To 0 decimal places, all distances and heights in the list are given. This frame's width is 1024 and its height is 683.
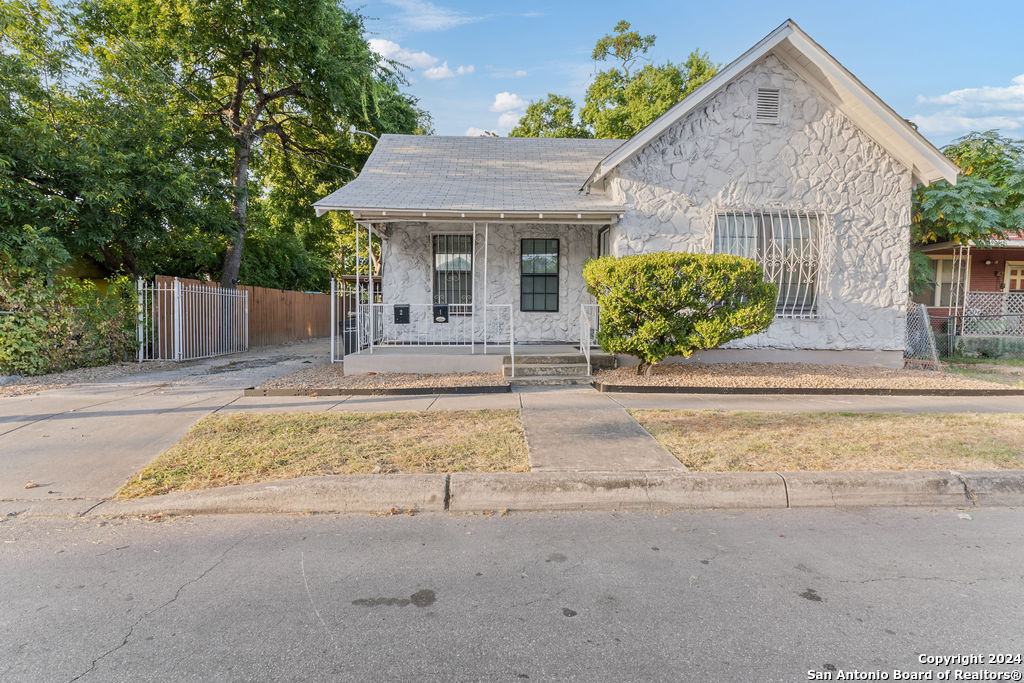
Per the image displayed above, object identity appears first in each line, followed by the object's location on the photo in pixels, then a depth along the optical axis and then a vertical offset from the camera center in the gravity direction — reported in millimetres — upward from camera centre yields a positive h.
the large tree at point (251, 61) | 15844 +8062
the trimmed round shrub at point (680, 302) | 8656 +279
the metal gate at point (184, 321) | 12172 -183
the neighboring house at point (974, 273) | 17938 +1660
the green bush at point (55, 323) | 9656 -202
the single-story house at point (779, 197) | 10297 +2438
